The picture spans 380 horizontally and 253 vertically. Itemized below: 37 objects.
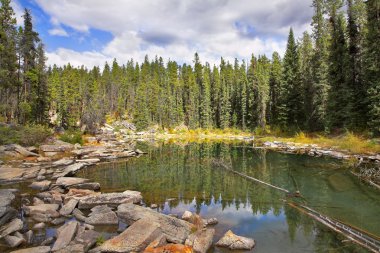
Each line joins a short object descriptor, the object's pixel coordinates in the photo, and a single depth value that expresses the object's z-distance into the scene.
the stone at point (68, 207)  14.06
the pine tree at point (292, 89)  52.38
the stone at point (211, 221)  13.00
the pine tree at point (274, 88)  65.88
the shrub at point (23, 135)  31.27
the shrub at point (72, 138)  39.75
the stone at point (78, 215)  13.38
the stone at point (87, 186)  18.58
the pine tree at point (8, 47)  34.34
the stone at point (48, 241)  10.40
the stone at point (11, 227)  11.18
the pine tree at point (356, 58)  36.75
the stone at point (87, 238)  10.04
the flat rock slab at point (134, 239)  9.66
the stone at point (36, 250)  9.42
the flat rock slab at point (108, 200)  15.16
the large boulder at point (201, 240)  9.98
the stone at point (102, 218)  12.91
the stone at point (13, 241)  10.24
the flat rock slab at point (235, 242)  10.36
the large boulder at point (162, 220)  10.84
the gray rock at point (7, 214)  12.31
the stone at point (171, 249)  9.34
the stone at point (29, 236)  10.80
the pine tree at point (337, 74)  38.25
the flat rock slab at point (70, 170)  22.07
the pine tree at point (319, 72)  44.19
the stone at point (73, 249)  9.53
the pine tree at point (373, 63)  32.19
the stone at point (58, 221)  12.86
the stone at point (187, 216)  13.16
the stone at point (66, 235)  9.98
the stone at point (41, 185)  18.48
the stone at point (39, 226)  12.19
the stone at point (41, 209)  13.65
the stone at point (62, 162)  26.61
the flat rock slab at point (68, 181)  18.71
